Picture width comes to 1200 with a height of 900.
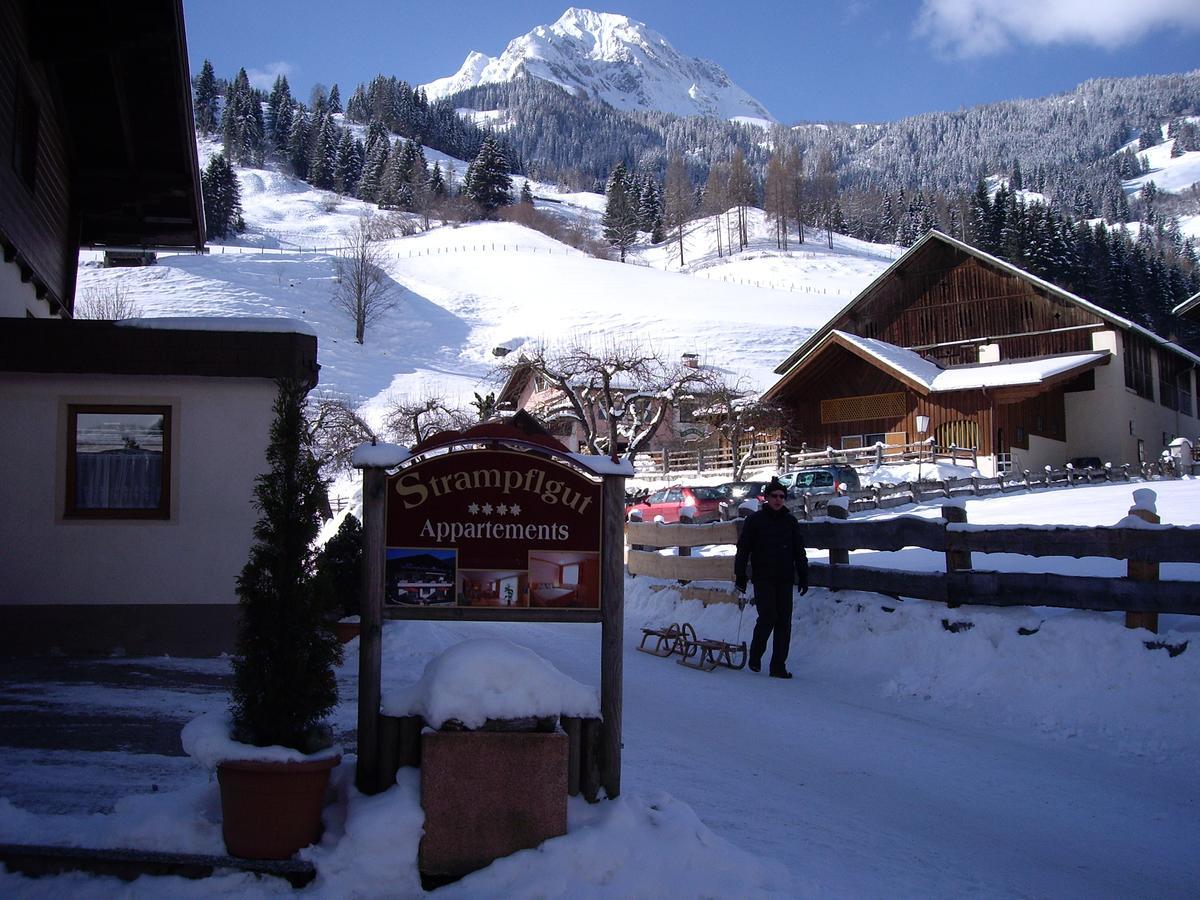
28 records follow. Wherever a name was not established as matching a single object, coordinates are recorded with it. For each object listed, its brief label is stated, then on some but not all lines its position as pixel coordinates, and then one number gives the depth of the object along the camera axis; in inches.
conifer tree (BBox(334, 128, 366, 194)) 5762.8
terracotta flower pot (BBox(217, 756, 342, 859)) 167.3
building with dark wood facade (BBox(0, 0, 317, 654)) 363.9
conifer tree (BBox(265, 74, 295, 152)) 6378.0
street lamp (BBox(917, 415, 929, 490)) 1384.7
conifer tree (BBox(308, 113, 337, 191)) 5861.2
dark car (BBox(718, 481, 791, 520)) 1108.8
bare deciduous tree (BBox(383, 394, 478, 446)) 1590.8
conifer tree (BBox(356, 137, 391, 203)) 5536.4
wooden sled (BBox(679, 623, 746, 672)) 411.5
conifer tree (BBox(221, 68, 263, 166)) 6082.7
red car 1103.6
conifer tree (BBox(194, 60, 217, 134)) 6520.7
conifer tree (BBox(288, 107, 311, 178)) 6048.2
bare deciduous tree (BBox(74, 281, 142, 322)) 2101.1
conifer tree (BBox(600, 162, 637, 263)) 5241.1
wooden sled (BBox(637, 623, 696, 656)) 443.2
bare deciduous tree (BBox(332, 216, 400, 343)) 2888.8
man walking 388.8
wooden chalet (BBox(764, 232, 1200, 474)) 1494.8
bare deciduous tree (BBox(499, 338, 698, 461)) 1327.5
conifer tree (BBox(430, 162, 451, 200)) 5032.0
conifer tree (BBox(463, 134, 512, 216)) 5078.7
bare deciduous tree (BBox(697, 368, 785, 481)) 1596.9
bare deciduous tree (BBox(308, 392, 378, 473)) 1513.3
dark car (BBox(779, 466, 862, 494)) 1176.8
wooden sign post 199.9
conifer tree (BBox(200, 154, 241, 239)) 4163.4
